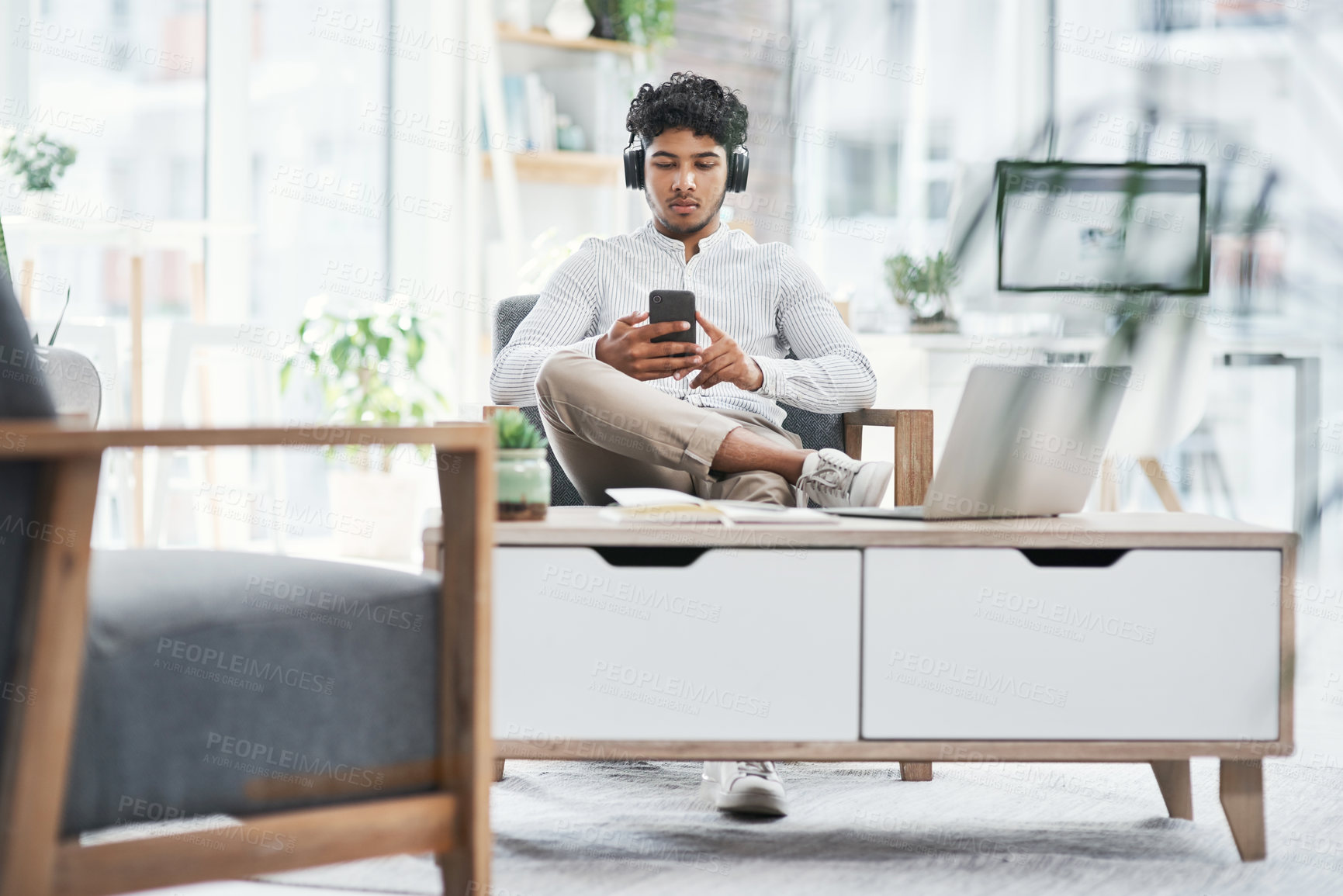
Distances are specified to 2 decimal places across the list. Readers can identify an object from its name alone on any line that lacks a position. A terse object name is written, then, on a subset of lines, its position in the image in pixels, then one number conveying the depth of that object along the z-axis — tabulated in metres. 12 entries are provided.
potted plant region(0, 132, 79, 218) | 5.68
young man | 4.19
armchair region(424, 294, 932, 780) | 4.26
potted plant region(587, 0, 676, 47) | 7.72
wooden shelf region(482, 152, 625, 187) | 7.58
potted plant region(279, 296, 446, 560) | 6.90
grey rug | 3.78
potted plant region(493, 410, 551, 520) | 3.82
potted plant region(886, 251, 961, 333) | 6.30
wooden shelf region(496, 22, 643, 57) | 7.46
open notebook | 3.78
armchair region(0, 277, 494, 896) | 3.23
